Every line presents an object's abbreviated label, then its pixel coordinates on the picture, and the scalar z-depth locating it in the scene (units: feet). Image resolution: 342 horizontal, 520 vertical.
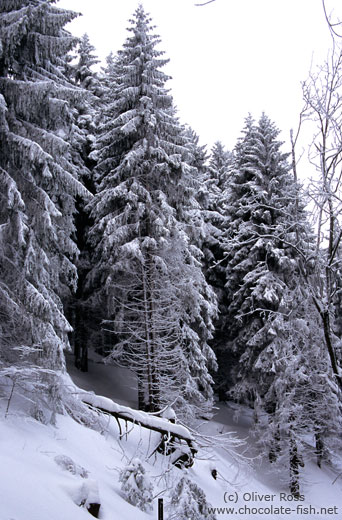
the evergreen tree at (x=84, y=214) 59.52
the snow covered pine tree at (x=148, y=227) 43.50
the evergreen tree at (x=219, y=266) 65.98
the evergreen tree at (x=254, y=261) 52.85
